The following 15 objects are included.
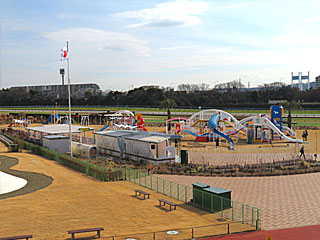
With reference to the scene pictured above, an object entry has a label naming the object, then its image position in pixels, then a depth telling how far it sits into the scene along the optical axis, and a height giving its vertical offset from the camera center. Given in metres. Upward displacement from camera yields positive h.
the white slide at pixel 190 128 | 48.38 -3.27
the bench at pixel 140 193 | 21.00 -5.13
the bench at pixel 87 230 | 14.64 -5.04
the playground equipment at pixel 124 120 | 59.58 -2.70
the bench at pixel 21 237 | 13.88 -4.97
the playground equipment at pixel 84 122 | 74.88 -3.32
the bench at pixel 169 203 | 18.73 -5.08
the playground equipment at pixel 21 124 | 71.25 -3.40
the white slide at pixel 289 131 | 45.66 -3.69
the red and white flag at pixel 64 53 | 34.25 +4.99
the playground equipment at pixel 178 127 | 50.88 -3.25
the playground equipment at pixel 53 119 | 76.62 -2.64
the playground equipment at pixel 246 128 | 44.41 -3.22
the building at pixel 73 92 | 190.25 +7.47
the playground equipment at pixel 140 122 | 55.85 -2.71
